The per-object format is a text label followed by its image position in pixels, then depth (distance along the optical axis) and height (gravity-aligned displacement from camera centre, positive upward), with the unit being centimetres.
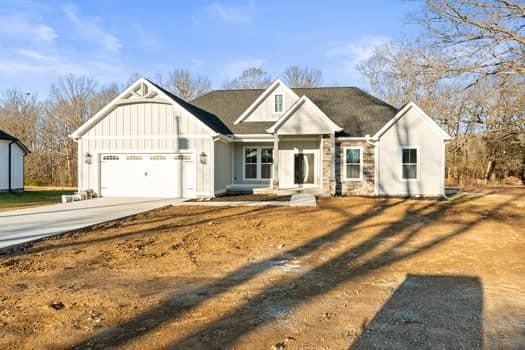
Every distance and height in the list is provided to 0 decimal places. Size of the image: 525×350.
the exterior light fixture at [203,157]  1672 +41
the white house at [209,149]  1691 +82
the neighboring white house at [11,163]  2297 +17
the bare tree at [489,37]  1078 +390
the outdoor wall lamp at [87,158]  1758 +37
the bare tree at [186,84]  4322 +961
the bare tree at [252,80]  4248 +1000
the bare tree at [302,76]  4159 +1014
